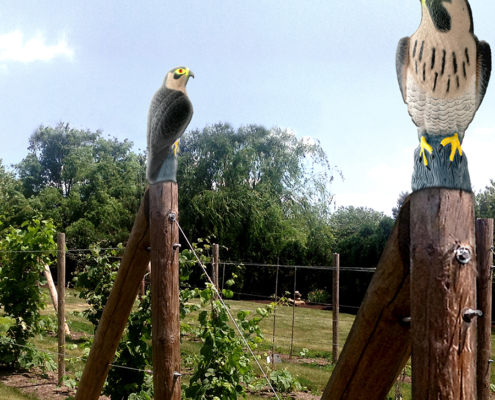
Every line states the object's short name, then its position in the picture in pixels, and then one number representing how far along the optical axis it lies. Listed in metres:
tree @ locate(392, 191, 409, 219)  20.82
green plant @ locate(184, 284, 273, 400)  3.80
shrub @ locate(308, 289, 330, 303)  15.96
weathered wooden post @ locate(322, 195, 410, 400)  1.62
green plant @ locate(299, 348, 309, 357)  8.15
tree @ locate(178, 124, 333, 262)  17.50
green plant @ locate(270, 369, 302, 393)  5.45
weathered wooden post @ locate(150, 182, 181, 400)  2.77
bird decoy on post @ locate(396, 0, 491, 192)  1.54
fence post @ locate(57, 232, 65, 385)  5.76
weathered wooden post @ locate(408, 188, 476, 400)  1.46
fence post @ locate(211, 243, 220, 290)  4.99
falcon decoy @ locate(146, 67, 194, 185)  2.89
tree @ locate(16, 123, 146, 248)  21.95
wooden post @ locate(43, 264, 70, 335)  7.06
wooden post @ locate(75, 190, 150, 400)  2.98
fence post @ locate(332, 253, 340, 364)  6.78
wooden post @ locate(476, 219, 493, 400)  4.10
